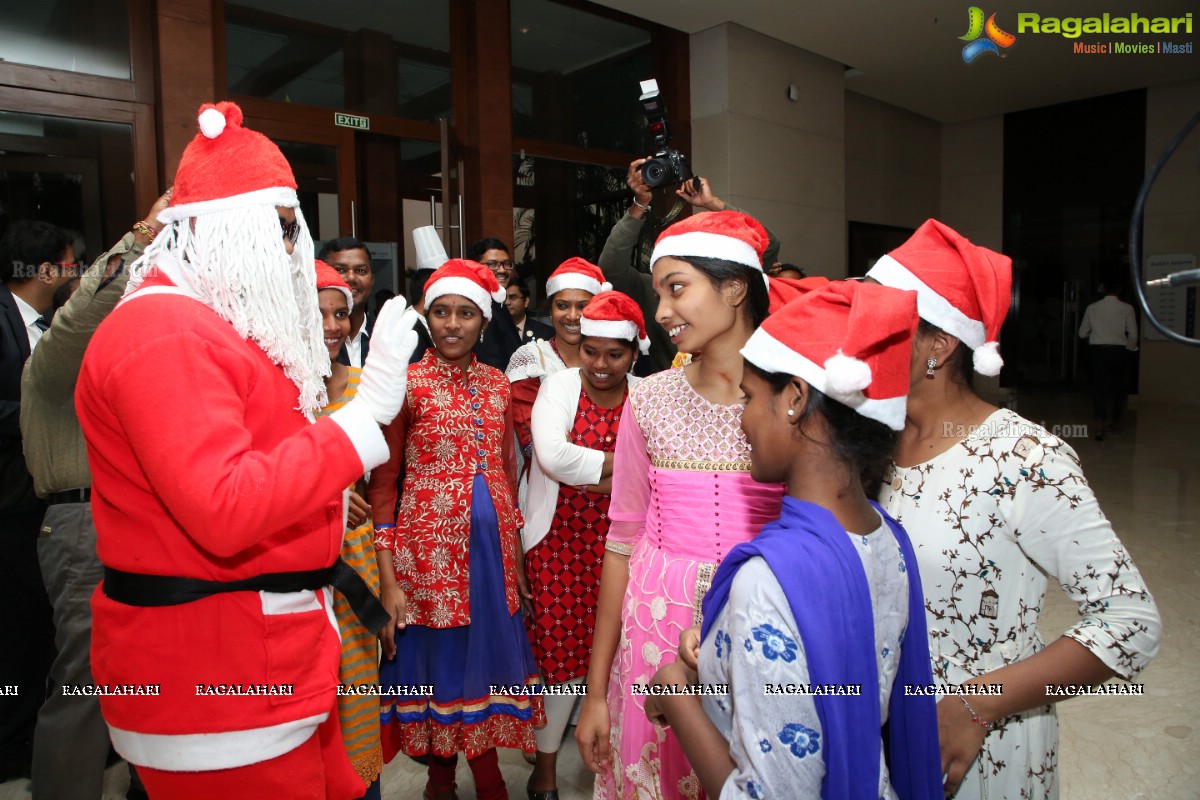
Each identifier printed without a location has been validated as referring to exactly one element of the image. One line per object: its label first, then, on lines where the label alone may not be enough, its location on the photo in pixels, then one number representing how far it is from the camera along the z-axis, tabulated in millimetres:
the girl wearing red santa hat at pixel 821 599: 928
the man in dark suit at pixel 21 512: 2612
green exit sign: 5320
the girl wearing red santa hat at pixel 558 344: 2891
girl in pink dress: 1491
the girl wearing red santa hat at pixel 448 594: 2270
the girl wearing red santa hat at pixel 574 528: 2514
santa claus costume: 1080
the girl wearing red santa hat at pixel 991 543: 1188
